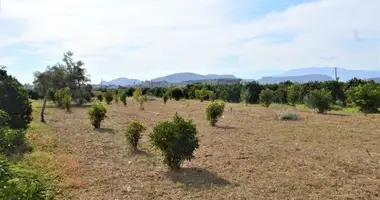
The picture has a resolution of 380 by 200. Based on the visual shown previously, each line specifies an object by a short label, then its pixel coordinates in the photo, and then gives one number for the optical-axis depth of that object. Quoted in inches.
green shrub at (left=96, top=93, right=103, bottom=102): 2375.0
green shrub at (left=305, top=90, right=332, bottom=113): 1289.4
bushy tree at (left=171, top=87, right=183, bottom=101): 2765.7
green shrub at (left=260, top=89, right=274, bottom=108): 1657.2
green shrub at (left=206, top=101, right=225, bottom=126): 918.4
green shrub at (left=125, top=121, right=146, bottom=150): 589.0
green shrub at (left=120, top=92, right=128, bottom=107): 1889.8
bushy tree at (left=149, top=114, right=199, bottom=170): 446.9
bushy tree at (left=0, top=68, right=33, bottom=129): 581.0
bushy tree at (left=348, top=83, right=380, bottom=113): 1168.8
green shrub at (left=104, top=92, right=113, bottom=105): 1975.6
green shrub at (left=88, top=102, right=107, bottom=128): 879.7
